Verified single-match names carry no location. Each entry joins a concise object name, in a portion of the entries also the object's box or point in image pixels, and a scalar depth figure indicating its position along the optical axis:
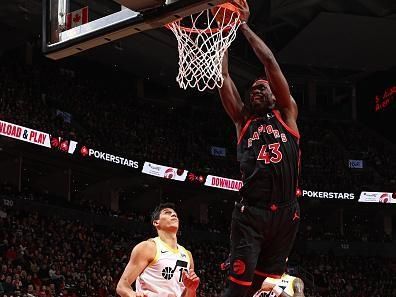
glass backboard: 5.61
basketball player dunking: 4.72
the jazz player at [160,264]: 6.69
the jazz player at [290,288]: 8.11
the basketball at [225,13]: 5.53
